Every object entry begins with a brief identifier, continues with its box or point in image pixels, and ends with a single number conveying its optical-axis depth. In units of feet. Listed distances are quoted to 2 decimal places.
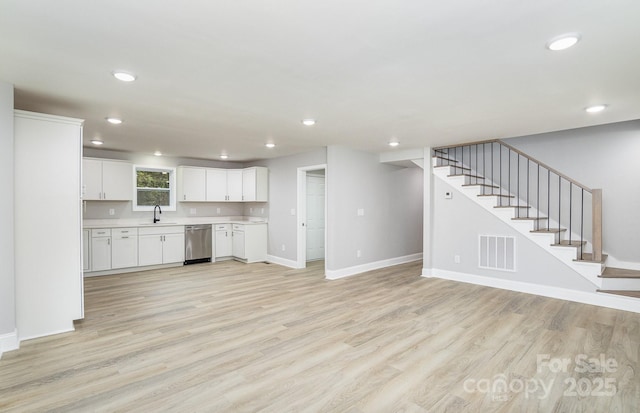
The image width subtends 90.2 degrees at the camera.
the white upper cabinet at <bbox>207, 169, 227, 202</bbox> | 24.64
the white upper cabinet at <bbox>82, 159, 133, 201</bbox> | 19.61
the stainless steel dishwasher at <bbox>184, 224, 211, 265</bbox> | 22.67
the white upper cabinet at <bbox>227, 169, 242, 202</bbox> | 25.26
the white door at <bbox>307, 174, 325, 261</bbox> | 24.34
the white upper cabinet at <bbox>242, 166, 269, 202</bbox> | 23.91
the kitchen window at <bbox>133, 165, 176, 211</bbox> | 22.38
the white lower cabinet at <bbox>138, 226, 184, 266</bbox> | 20.84
